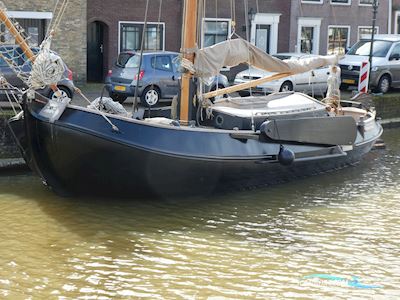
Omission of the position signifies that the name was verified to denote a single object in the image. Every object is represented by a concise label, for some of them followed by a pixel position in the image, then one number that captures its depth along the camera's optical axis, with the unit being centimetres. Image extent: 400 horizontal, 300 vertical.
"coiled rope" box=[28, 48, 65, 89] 1097
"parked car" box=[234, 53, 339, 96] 2230
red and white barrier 2069
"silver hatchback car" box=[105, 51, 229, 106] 2011
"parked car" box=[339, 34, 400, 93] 2455
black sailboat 1109
